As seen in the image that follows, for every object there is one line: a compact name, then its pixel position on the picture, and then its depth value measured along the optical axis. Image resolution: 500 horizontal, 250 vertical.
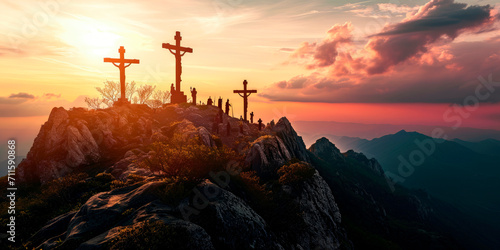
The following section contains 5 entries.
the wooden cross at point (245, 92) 56.53
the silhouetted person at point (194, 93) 58.38
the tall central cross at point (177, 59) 53.97
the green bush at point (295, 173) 23.53
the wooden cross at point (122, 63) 46.12
